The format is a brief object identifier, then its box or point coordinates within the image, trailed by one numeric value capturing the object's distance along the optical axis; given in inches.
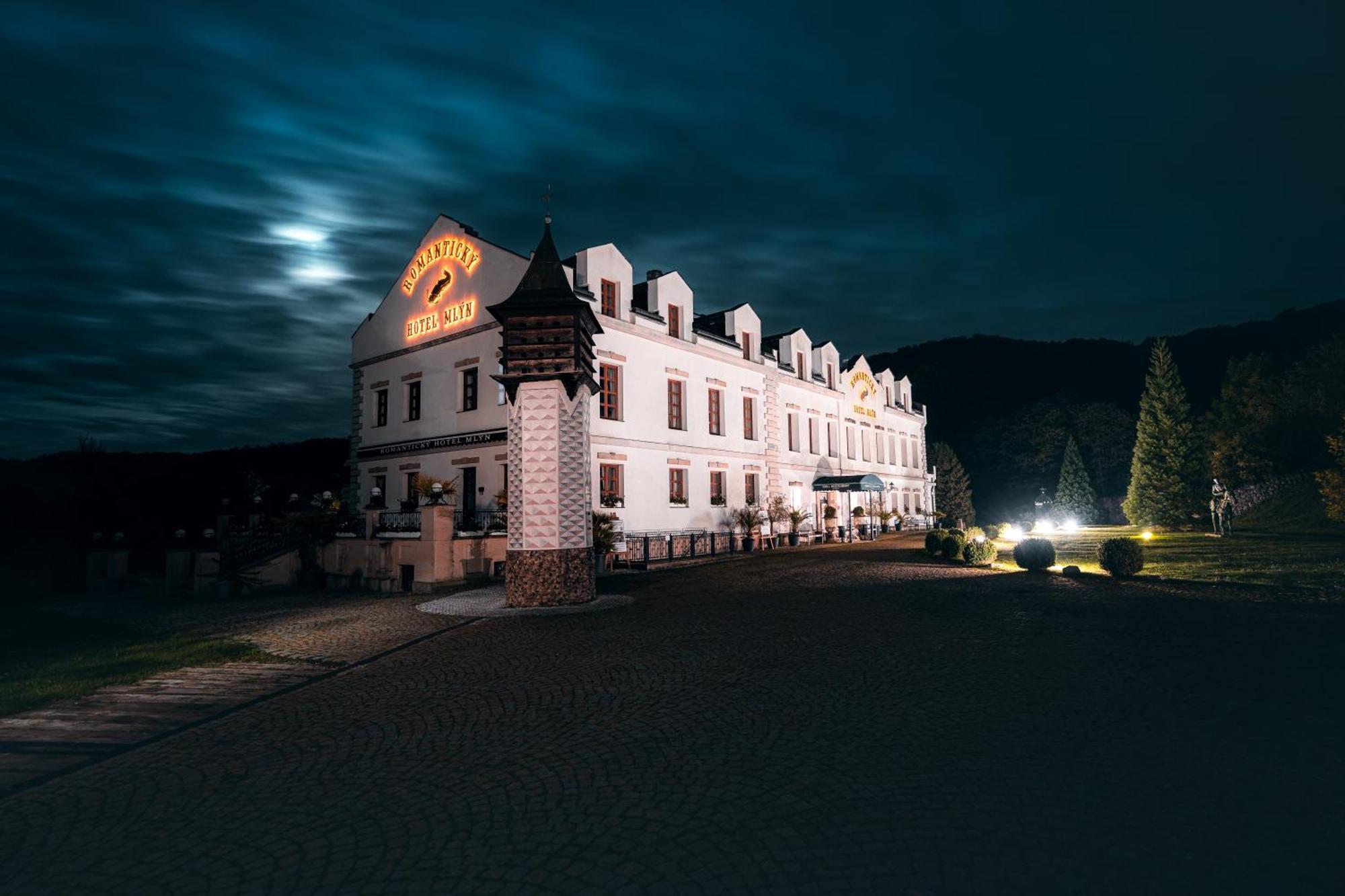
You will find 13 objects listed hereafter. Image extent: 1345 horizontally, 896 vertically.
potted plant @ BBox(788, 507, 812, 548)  1259.8
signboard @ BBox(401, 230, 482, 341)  995.3
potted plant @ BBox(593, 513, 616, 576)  810.2
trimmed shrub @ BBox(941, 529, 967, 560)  839.7
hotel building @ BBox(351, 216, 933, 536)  951.6
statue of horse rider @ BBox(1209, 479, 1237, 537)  1264.8
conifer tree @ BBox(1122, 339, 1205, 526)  1517.0
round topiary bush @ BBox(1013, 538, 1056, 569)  685.3
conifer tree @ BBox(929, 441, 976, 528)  2331.4
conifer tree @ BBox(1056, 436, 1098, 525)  2134.6
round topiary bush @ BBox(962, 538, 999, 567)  782.5
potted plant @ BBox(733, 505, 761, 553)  1128.8
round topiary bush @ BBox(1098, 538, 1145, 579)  610.5
